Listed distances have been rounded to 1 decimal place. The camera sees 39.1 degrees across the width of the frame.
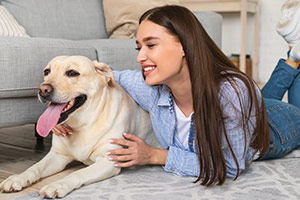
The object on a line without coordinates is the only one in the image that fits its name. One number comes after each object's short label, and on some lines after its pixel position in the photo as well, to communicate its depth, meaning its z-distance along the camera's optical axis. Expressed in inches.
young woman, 60.5
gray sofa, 69.3
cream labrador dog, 59.1
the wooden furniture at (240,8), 174.1
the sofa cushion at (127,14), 113.0
